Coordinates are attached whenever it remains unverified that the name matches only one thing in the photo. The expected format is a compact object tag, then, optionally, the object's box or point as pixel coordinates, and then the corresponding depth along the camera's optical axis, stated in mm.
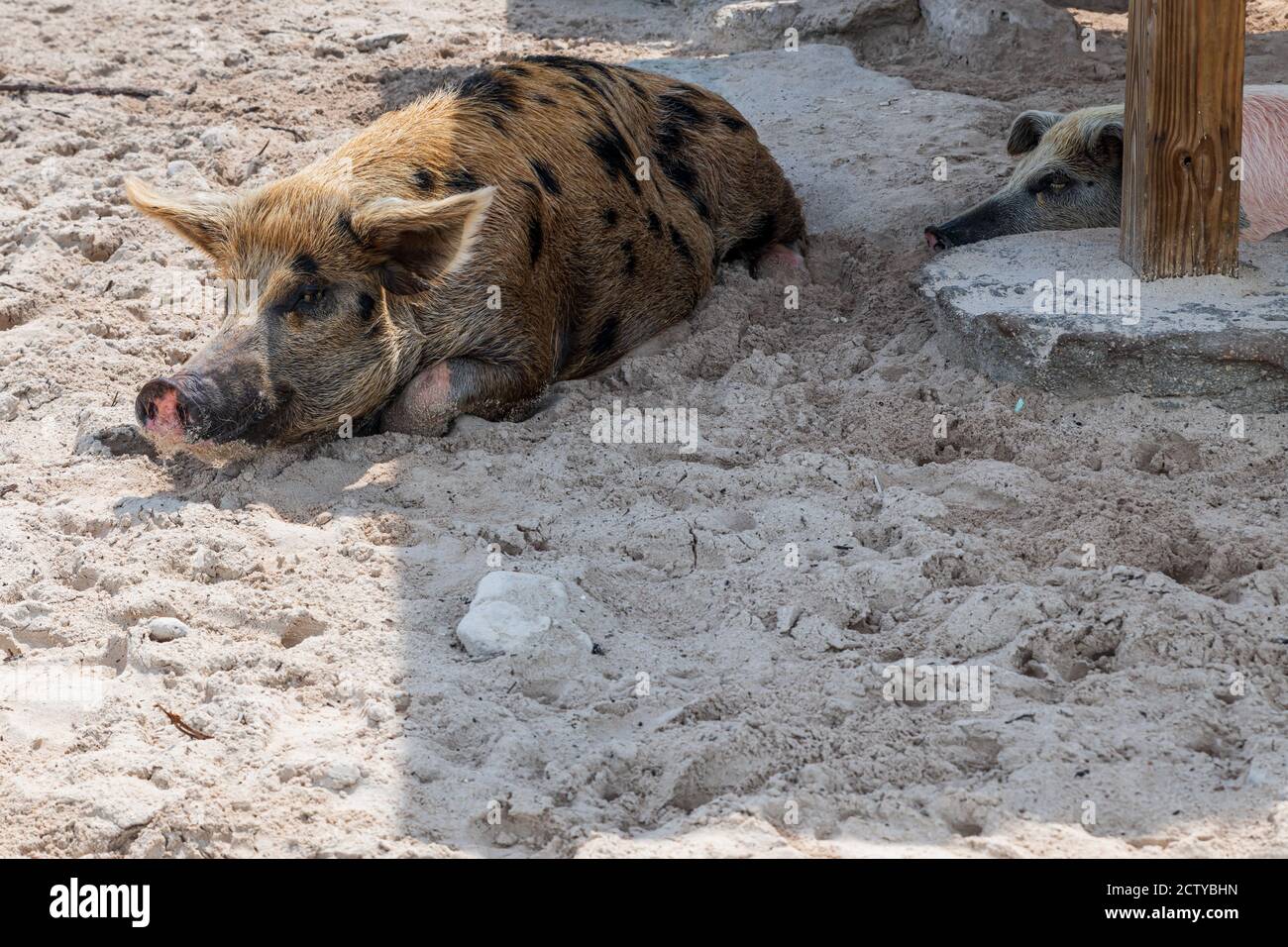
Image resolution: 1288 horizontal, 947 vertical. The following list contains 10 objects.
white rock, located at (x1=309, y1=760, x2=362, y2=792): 2773
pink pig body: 5098
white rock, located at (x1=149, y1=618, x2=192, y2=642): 3340
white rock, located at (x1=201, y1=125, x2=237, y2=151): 6809
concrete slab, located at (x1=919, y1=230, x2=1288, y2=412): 4238
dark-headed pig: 5512
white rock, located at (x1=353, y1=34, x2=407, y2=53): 8328
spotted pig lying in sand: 4379
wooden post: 4168
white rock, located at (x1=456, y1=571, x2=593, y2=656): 3271
